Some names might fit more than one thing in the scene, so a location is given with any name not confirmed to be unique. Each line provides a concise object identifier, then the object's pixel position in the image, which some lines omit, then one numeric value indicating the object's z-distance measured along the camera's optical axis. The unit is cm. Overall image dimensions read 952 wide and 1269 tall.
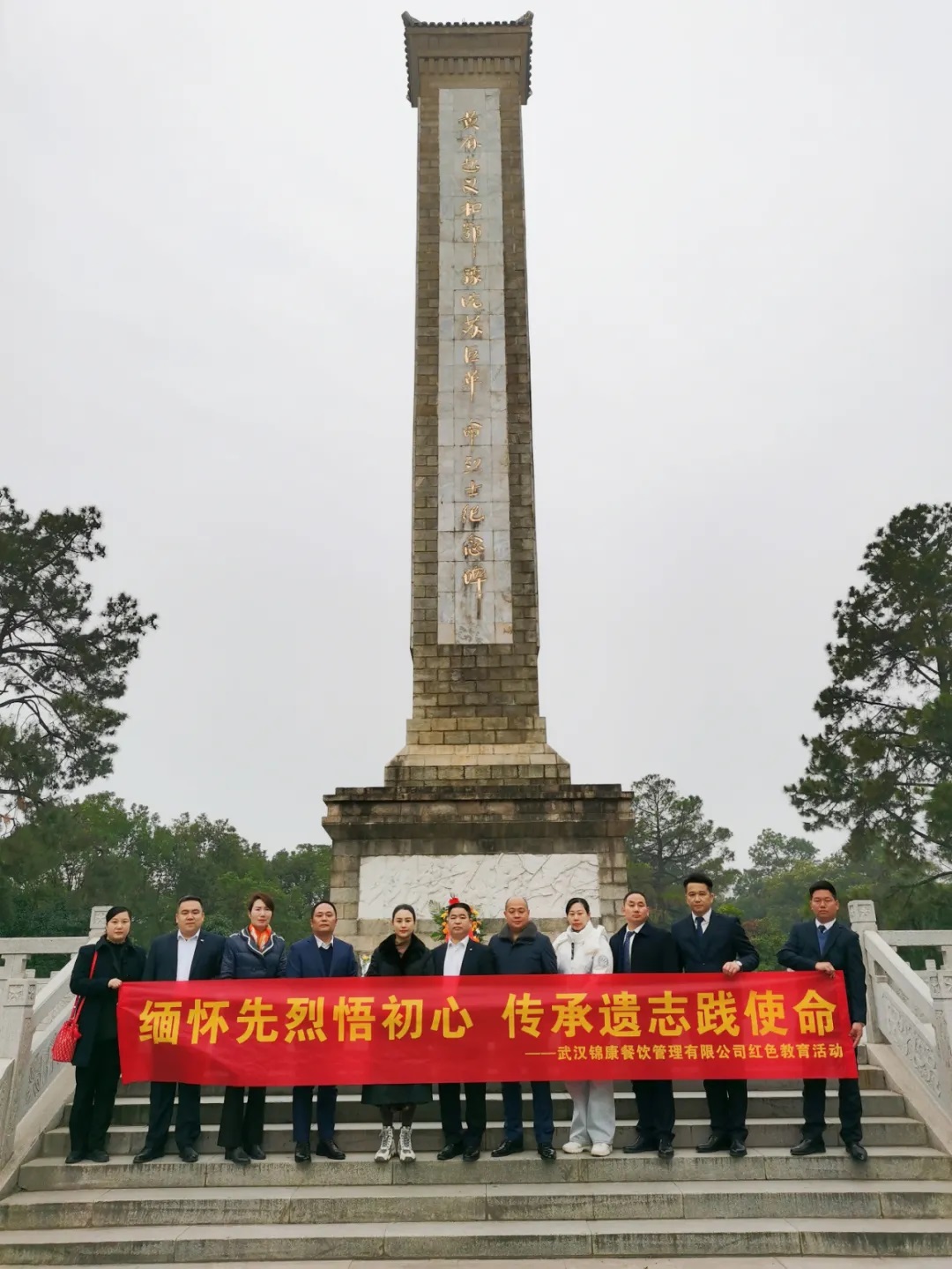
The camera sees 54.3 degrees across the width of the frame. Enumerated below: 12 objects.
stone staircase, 390
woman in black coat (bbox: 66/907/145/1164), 461
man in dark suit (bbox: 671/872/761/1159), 458
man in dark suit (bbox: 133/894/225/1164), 461
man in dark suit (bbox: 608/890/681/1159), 455
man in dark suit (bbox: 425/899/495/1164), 449
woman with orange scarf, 453
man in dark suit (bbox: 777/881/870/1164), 447
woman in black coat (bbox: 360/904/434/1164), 445
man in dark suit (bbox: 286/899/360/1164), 457
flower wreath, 760
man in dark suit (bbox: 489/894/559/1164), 448
